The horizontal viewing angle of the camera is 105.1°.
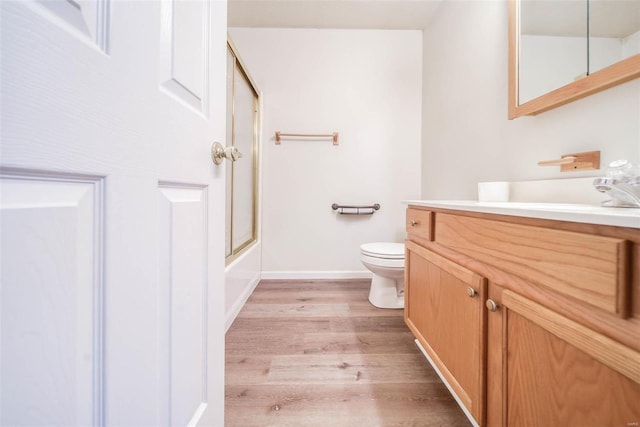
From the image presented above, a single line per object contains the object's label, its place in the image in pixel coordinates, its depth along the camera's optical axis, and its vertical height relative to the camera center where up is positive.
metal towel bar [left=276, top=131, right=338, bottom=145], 2.24 +0.70
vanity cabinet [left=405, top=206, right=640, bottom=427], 0.40 -0.23
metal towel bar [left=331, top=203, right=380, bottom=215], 2.25 +0.03
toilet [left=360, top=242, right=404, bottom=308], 1.59 -0.40
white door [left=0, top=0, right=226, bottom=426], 0.24 +0.00
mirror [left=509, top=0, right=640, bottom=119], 0.78 +0.62
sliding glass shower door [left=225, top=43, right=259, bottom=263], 1.59 +0.40
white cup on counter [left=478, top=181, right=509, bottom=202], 1.14 +0.10
